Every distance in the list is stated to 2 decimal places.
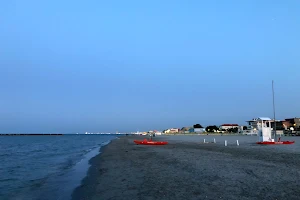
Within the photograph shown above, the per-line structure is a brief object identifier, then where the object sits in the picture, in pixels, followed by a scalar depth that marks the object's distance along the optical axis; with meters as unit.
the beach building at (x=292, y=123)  160.38
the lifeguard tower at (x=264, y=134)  47.60
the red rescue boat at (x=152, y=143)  51.00
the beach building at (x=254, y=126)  141.21
